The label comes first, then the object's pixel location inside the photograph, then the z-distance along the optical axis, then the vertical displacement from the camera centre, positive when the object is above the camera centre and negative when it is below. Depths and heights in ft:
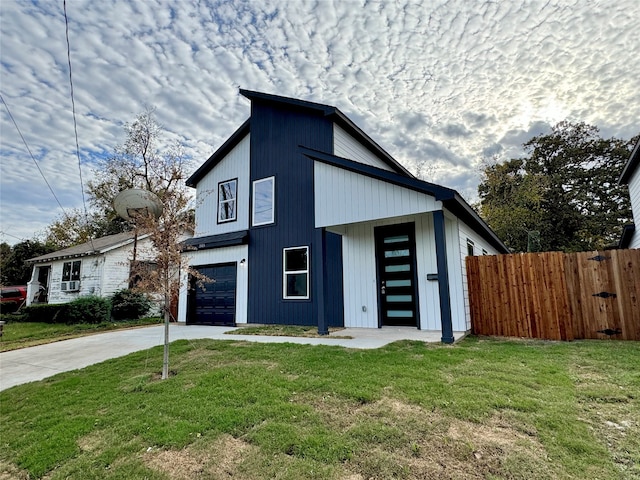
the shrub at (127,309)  46.55 -3.13
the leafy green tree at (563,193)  65.10 +17.68
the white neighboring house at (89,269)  51.49 +3.32
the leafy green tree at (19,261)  70.18 +6.41
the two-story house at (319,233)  22.80 +4.40
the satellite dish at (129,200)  25.86 +7.32
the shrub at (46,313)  44.19 -3.35
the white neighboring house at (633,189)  31.07 +8.96
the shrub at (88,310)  43.19 -2.92
